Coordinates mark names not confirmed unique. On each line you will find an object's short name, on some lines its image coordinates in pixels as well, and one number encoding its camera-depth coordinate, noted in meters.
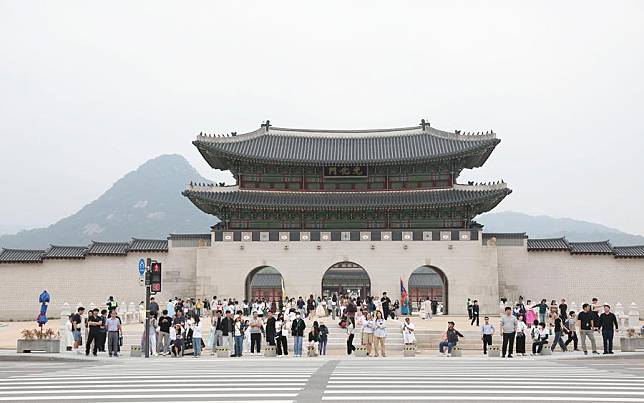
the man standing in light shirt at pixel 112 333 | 23.19
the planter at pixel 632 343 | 25.23
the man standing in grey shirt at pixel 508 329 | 22.92
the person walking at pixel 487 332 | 24.45
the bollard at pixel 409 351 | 24.69
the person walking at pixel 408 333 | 25.77
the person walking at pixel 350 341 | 24.84
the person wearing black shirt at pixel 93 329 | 23.09
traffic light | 23.53
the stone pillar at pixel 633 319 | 31.39
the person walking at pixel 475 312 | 33.06
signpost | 23.33
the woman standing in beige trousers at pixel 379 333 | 23.56
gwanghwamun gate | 46.00
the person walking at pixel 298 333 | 23.62
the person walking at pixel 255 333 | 24.62
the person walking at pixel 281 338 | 24.17
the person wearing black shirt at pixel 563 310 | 30.27
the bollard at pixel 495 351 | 23.83
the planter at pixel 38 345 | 24.20
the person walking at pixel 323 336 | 24.62
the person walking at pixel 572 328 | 25.94
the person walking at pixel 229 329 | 24.66
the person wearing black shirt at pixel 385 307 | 34.41
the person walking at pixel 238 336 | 23.95
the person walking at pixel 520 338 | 23.91
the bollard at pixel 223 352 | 23.83
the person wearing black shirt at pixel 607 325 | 23.00
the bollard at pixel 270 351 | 23.84
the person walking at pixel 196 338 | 24.06
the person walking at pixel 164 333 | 23.73
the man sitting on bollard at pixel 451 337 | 24.52
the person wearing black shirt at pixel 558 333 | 25.45
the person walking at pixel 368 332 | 23.67
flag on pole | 42.47
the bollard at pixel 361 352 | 23.95
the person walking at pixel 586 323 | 24.00
